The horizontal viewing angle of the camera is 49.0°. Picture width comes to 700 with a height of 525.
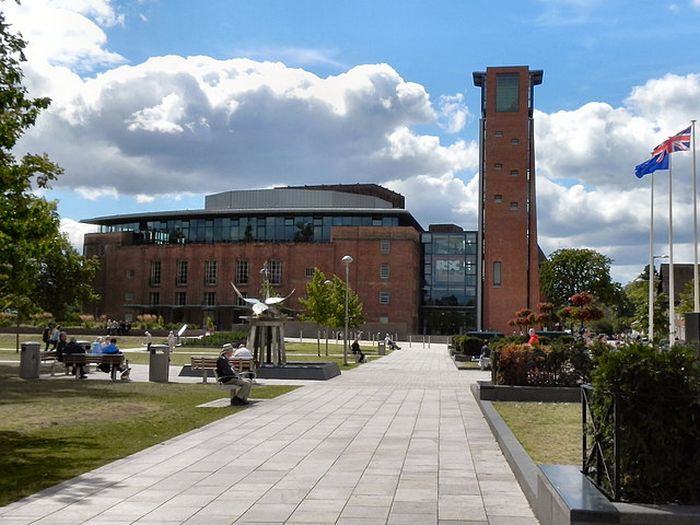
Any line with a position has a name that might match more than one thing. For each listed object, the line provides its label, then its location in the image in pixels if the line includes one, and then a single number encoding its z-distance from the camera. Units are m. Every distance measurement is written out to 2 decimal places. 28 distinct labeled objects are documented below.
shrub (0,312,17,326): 67.06
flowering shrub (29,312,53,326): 69.54
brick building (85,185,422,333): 91.06
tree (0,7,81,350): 13.93
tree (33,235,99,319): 72.25
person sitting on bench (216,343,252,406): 17.73
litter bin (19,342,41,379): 25.00
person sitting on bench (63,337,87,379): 25.61
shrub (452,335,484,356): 43.03
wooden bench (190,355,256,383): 23.25
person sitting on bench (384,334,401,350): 63.56
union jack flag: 34.91
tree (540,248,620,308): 92.44
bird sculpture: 30.36
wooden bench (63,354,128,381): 25.22
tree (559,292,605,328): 30.70
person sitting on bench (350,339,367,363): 41.72
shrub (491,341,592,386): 20.03
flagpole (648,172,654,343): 42.97
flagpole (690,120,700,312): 38.25
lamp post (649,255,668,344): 42.81
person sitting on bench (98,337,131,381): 25.22
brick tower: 82.12
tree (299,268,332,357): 52.88
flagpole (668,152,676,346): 41.06
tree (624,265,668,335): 65.75
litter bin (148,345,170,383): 24.62
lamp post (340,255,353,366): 37.62
